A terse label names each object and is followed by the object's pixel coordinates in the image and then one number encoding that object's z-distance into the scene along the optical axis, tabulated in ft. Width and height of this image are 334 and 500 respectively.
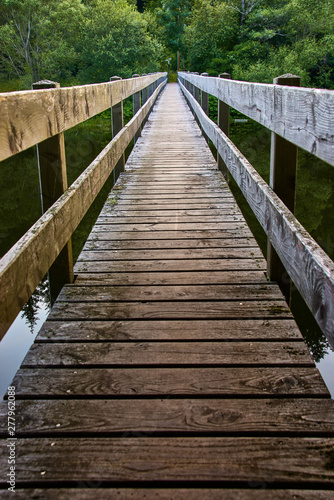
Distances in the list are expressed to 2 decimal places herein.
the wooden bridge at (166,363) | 4.20
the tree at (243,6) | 90.20
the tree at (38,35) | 85.51
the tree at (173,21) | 166.09
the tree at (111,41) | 85.98
